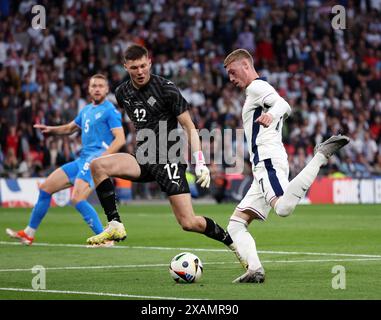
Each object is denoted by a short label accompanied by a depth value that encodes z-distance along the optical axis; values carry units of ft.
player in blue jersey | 49.96
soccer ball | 33.27
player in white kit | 32.78
